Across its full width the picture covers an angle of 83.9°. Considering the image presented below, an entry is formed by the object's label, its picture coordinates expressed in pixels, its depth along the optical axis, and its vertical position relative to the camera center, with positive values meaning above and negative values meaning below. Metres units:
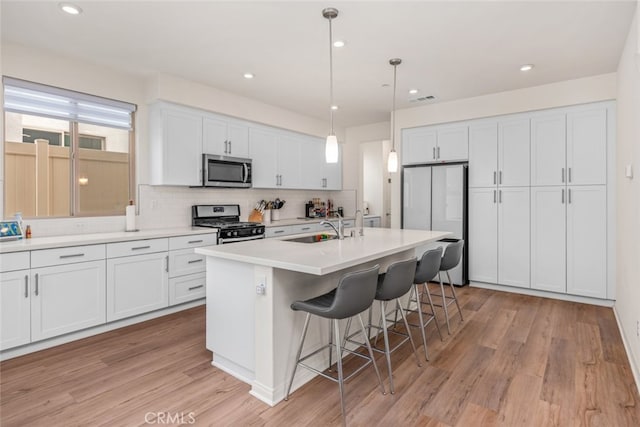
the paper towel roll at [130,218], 3.79 -0.05
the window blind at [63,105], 3.20 +1.08
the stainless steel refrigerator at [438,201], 4.84 +0.16
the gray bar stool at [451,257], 3.26 -0.41
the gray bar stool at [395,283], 2.34 -0.48
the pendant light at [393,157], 3.48 +0.55
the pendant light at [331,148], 2.90 +0.53
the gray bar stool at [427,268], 2.87 -0.45
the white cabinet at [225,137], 4.36 +0.98
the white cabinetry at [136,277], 3.24 -0.62
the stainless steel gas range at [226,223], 4.18 -0.13
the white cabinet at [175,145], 3.95 +0.78
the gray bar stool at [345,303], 1.98 -0.54
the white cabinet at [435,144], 4.92 +1.00
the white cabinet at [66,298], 2.80 -0.71
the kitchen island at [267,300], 2.15 -0.57
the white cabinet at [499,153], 4.46 +0.78
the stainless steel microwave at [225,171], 4.29 +0.53
